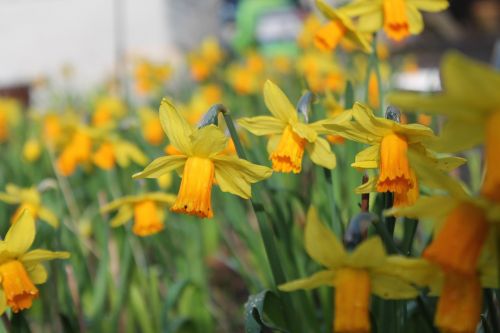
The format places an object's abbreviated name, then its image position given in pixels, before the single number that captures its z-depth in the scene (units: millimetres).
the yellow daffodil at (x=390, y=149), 469
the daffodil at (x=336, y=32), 605
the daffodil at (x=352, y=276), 399
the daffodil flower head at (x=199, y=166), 486
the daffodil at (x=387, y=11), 602
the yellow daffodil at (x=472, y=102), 349
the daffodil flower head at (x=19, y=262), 493
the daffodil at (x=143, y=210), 657
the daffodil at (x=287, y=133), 528
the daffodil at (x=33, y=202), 714
